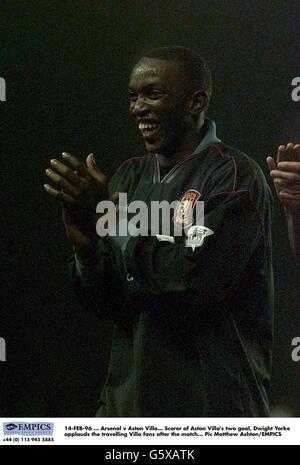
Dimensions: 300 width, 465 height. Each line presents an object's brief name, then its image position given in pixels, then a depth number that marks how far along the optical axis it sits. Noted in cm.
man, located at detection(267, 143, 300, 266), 551
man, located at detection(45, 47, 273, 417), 532
